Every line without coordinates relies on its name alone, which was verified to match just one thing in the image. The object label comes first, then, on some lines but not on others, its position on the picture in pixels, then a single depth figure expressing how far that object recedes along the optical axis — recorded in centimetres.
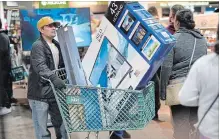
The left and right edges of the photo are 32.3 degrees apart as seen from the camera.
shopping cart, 271
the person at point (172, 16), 397
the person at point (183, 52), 326
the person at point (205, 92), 196
